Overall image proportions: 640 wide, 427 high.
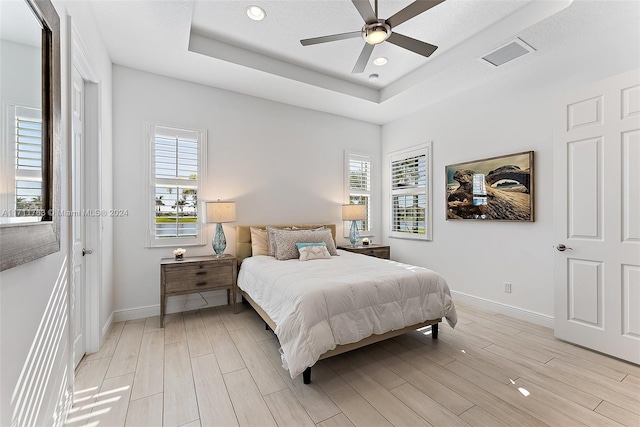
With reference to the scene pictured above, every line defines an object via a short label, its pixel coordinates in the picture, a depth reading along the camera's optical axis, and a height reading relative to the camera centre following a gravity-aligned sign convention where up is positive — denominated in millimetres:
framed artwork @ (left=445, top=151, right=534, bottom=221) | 3232 +290
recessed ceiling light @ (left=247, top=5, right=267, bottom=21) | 2594 +1861
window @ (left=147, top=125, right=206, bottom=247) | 3451 +345
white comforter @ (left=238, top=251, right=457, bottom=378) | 2053 -741
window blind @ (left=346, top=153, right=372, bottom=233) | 5028 +548
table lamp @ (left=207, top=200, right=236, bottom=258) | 3488 -58
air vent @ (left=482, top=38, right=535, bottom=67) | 2855 +1675
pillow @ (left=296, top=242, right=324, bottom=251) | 3603 -416
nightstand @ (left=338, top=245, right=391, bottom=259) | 4465 -607
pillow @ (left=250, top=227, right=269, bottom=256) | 3738 -397
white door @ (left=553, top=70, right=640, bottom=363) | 2371 -39
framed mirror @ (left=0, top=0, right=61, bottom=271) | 1041 +353
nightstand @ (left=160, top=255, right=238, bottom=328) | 3110 -723
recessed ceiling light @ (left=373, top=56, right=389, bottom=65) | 3408 +1843
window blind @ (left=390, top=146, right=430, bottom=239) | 4516 +317
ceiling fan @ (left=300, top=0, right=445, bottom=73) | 2012 +1438
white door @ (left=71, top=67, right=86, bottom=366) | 2332 -48
